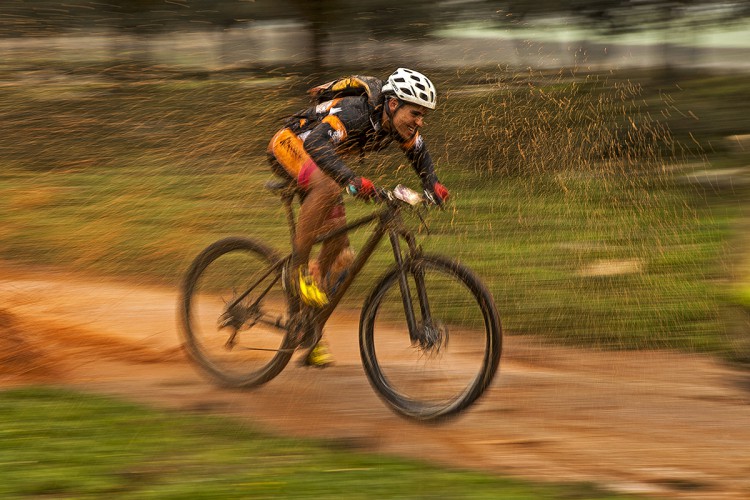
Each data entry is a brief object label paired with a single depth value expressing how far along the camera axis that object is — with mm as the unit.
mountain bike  10914
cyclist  10961
